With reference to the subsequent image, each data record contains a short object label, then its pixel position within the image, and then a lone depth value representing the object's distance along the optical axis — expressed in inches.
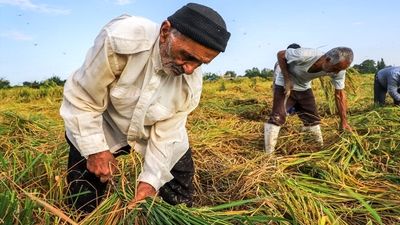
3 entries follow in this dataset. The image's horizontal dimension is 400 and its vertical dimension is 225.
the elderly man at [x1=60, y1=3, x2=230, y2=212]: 74.6
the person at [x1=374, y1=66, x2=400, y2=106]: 244.4
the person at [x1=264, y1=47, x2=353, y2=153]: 154.7
